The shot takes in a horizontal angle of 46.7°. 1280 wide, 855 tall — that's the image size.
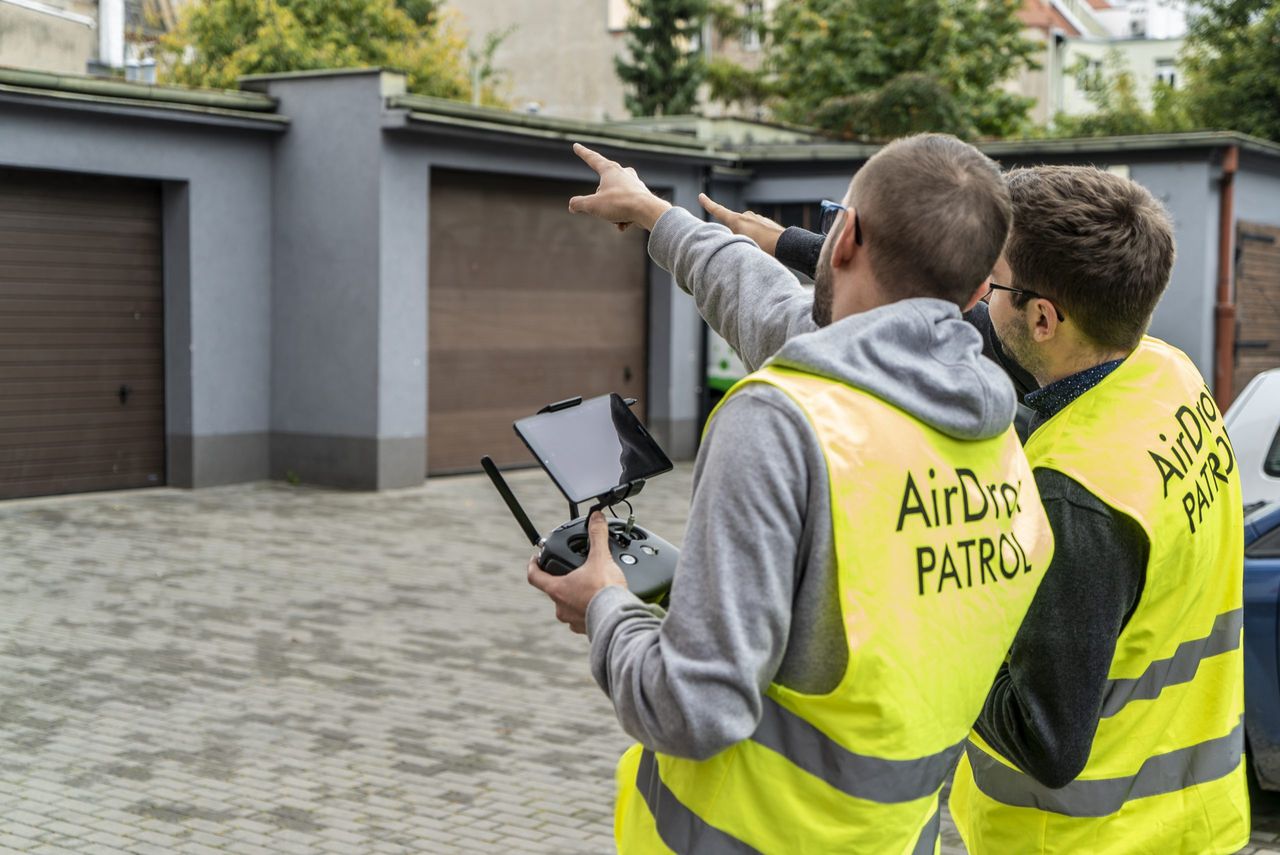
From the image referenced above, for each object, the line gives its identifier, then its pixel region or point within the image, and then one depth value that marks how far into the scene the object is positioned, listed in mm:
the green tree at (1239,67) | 26203
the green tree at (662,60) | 41938
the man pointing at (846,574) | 1765
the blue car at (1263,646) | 5297
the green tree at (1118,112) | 31938
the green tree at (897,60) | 31312
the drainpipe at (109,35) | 19734
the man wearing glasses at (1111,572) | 2270
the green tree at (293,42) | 31609
